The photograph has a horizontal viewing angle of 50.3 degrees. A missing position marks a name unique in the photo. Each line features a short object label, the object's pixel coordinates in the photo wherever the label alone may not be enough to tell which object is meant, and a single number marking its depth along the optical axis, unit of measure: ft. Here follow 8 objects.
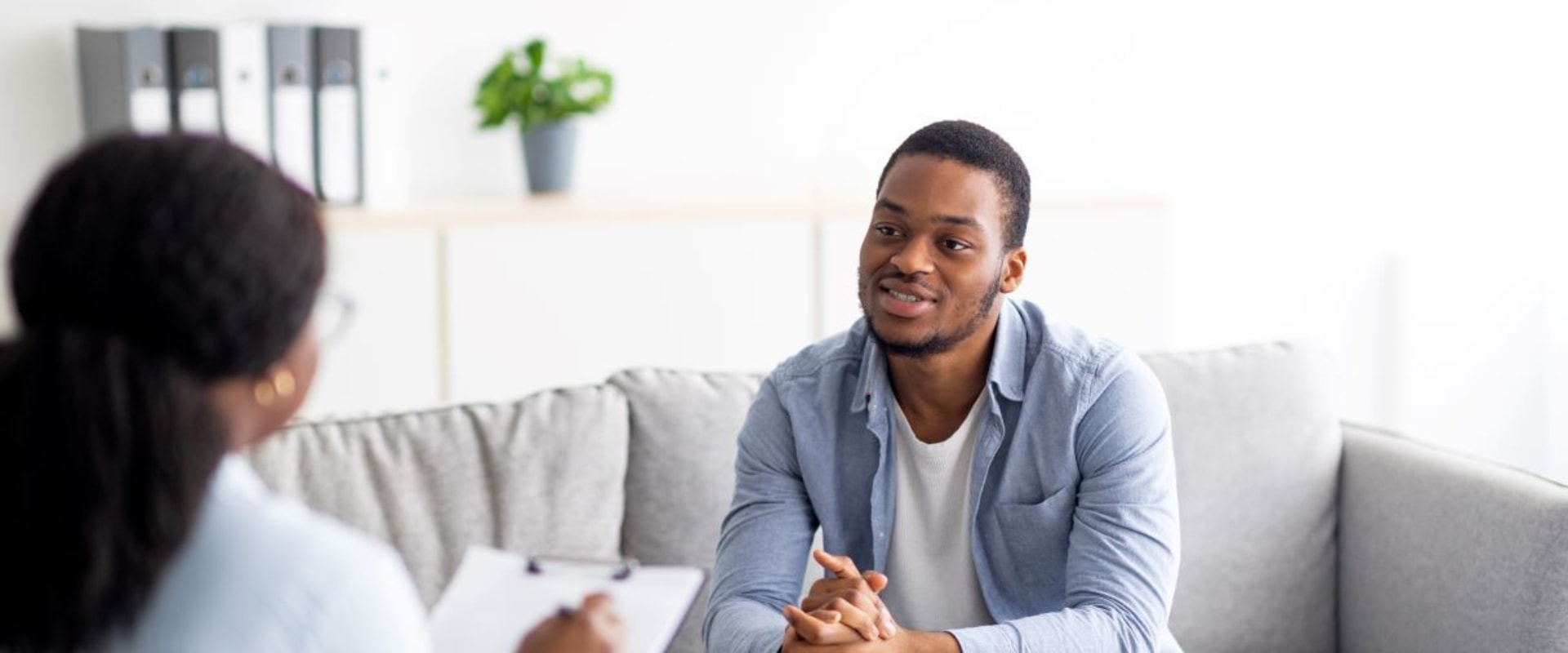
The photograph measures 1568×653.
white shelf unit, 10.27
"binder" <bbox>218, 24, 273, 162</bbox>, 10.07
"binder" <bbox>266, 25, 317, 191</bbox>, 10.17
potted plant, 11.04
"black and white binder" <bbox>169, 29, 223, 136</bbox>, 9.99
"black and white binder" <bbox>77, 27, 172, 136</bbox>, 9.98
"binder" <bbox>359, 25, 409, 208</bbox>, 10.35
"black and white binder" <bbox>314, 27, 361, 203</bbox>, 10.25
